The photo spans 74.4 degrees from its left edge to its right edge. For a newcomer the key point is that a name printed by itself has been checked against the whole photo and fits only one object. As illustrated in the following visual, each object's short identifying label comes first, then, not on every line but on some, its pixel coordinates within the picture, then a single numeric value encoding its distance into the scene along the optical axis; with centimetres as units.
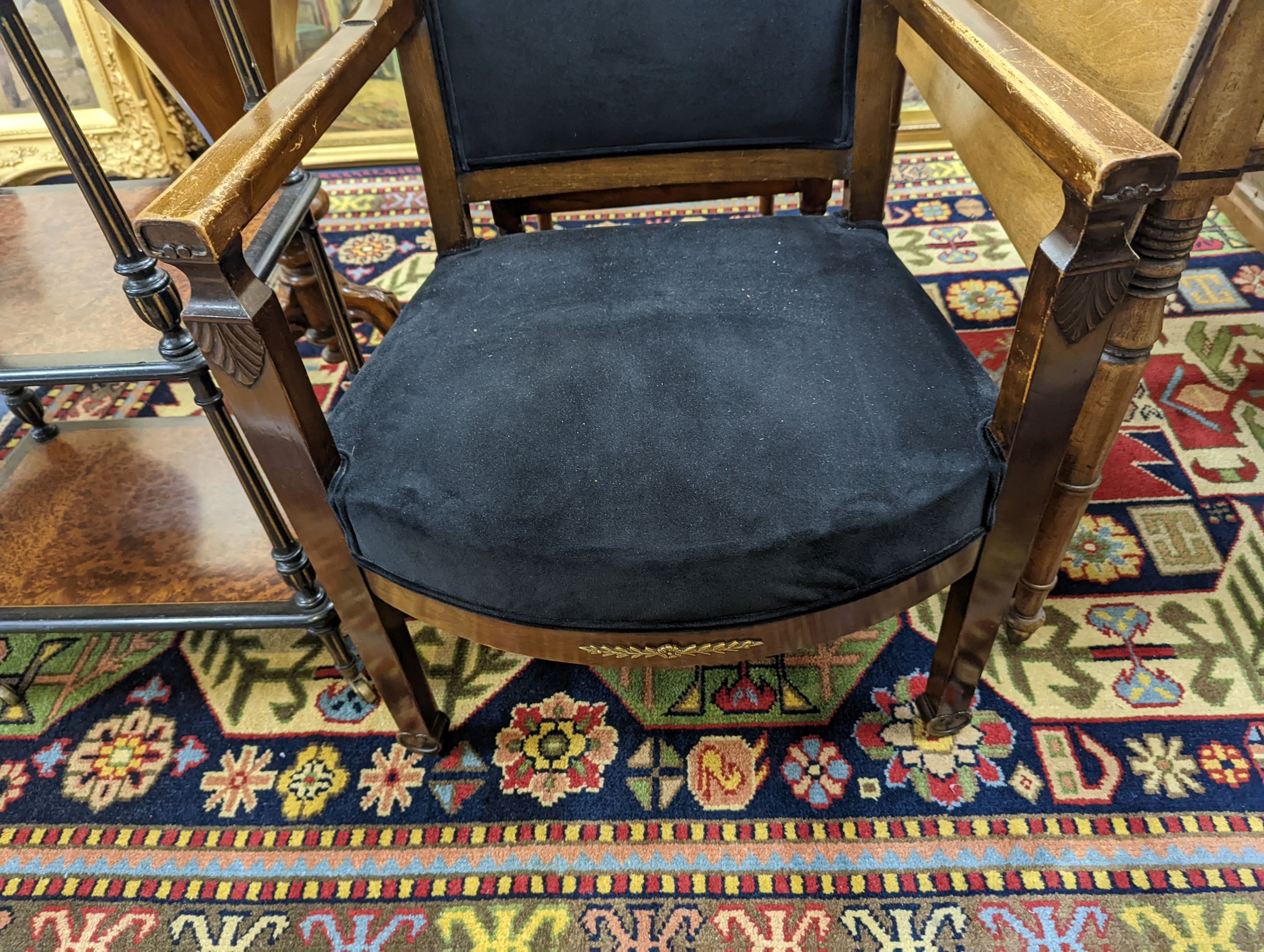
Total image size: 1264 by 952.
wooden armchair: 63
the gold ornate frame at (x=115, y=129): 198
